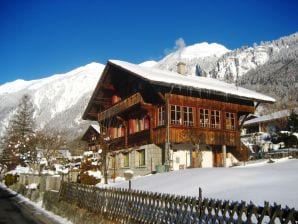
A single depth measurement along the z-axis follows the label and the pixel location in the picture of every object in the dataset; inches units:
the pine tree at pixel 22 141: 1369.8
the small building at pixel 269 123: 1694.8
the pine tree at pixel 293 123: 1330.4
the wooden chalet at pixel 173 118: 837.3
